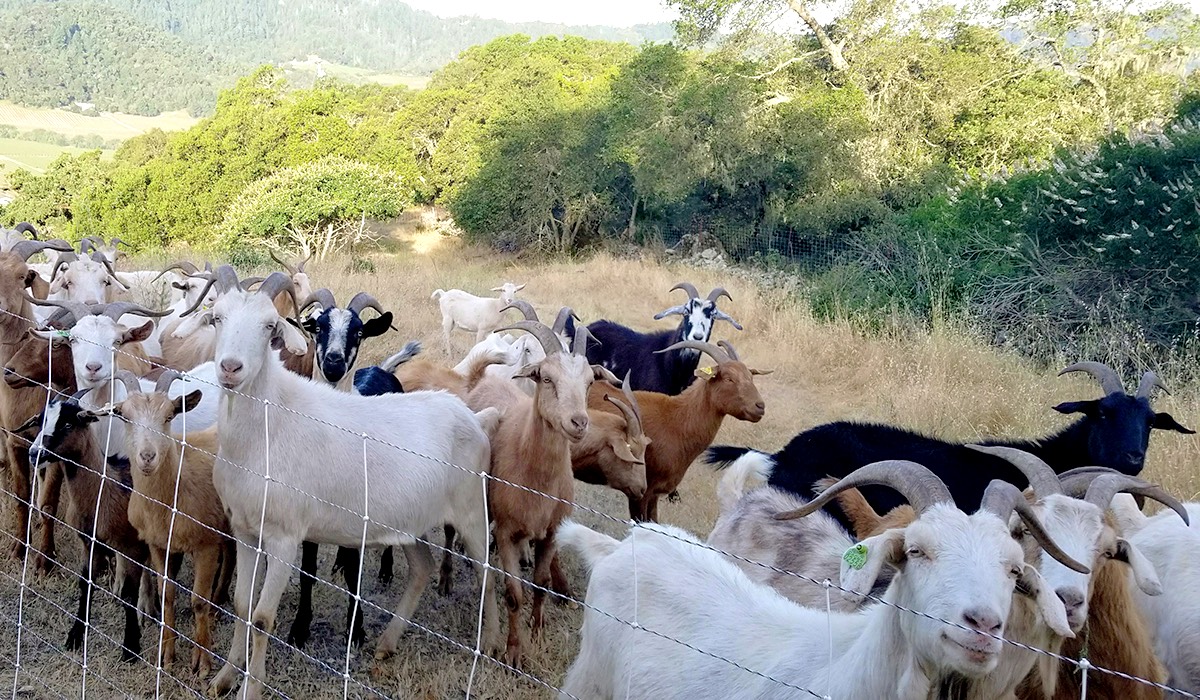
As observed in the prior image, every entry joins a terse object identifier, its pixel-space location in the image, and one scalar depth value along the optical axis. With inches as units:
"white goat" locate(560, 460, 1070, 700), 95.1
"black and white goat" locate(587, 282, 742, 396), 357.1
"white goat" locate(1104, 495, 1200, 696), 141.4
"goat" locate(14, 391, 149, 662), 185.3
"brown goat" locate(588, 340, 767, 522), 262.7
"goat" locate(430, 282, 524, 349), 514.0
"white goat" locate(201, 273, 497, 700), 168.4
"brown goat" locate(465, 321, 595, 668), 191.0
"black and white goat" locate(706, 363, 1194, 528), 213.6
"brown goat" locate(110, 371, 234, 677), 174.6
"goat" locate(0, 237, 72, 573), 220.5
